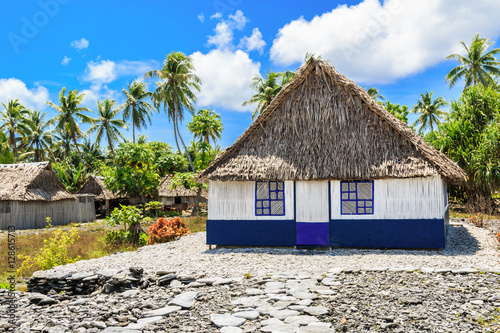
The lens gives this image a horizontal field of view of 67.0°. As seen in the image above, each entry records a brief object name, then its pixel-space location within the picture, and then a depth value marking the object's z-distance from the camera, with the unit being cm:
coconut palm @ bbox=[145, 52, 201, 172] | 3316
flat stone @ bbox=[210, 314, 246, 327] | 533
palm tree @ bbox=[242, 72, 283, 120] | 3309
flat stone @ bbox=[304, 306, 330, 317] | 555
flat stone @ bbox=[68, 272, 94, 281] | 850
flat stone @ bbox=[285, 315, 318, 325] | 525
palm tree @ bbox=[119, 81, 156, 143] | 3962
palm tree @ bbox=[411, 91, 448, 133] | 4394
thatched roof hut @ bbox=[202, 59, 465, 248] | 1080
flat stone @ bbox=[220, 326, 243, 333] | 510
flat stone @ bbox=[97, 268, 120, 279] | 848
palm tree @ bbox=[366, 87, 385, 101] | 3698
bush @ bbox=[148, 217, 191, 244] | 1416
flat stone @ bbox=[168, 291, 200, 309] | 630
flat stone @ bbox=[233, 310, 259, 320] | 556
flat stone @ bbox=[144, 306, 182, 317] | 598
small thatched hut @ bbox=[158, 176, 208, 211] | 3472
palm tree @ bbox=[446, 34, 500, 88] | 3562
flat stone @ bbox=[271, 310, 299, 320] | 552
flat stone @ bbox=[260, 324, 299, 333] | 496
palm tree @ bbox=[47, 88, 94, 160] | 3678
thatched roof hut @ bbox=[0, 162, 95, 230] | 2378
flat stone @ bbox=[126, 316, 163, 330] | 545
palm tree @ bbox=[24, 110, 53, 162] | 3847
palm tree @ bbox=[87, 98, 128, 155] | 3941
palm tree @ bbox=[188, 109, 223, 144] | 2788
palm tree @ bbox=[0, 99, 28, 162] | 3603
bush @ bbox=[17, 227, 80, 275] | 1041
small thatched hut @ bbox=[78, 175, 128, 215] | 3278
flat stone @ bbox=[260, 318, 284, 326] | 526
